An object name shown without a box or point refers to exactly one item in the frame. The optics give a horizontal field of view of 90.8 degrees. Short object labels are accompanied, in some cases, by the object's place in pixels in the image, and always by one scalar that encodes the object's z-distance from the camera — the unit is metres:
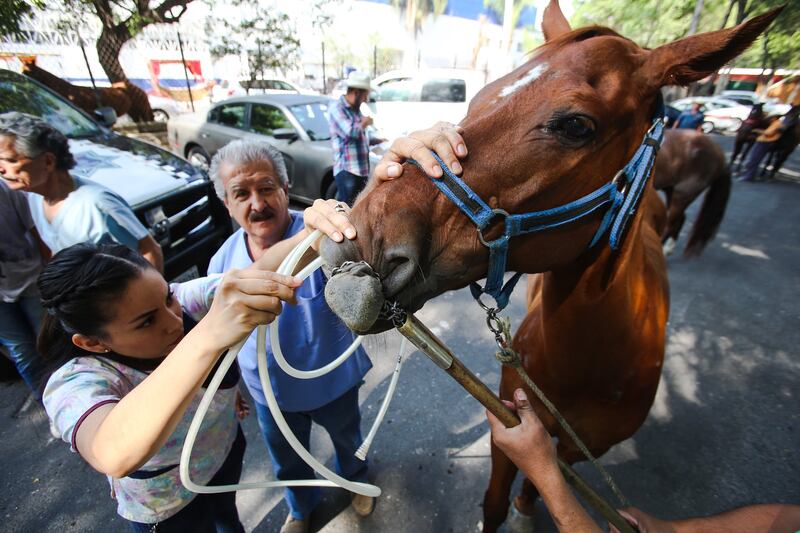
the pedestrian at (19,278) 2.50
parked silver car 6.68
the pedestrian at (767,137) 9.88
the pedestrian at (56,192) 2.20
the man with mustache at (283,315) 1.89
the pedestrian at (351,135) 5.43
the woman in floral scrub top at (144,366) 0.90
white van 9.26
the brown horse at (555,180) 1.05
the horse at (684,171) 5.89
